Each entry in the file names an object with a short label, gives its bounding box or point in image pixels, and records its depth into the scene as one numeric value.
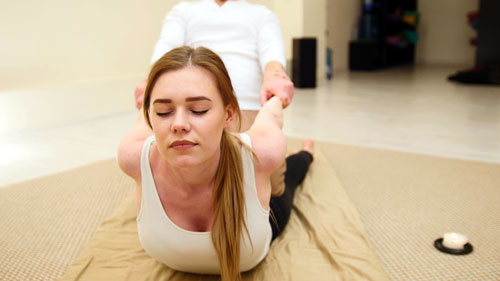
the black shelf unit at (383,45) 6.98
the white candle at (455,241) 1.44
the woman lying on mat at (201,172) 0.98
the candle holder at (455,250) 1.42
